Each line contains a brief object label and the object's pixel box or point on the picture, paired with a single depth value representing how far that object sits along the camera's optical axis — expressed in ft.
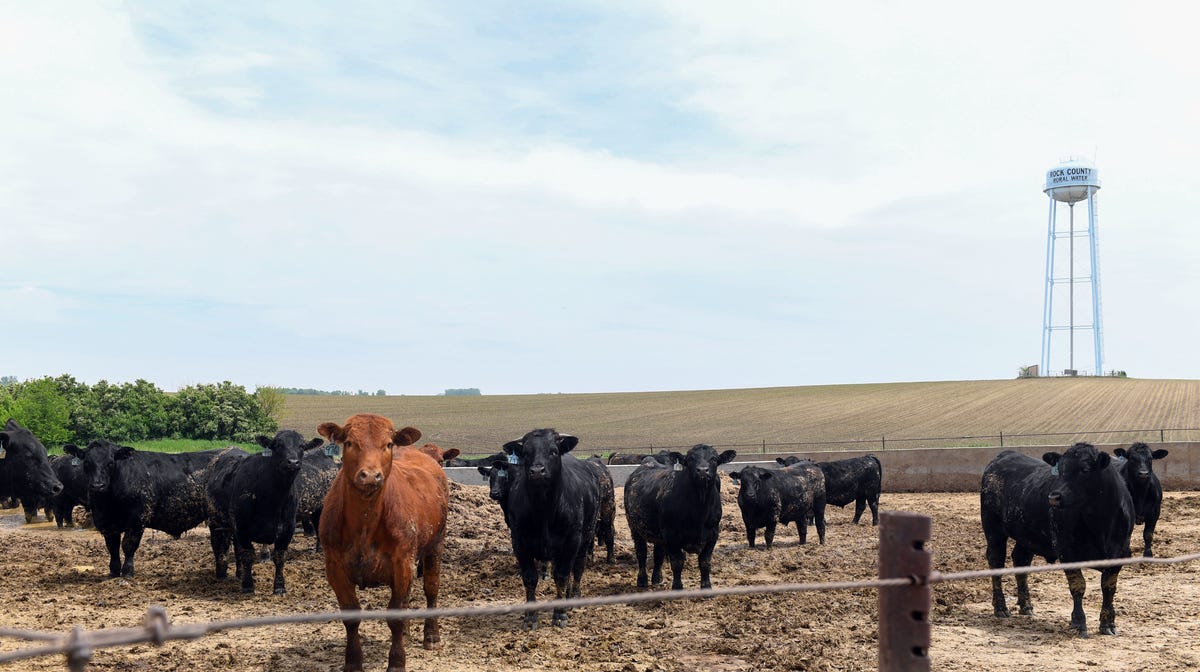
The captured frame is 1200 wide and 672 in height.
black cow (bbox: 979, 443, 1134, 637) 30.07
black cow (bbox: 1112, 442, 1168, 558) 43.80
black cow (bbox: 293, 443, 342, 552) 43.60
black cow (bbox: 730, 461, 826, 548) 50.90
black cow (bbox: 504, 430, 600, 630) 32.27
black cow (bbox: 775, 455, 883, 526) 63.52
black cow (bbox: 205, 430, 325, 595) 37.88
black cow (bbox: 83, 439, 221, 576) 41.68
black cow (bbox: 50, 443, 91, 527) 57.72
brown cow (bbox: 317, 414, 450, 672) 23.79
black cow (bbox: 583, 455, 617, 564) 44.96
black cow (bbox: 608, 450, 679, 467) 84.17
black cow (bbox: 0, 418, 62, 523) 49.83
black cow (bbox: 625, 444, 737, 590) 36.70
